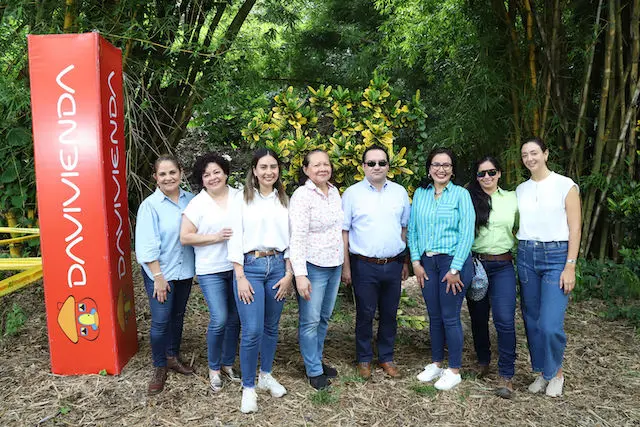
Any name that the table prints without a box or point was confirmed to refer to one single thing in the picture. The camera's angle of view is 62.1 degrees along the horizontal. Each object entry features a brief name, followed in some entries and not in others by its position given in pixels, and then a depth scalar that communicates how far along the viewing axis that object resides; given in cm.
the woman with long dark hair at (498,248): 254
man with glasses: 259
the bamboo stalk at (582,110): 371
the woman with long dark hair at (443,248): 251
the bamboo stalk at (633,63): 369
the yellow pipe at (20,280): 297
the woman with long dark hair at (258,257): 238
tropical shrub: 300
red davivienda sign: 256
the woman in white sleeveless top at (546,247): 243
